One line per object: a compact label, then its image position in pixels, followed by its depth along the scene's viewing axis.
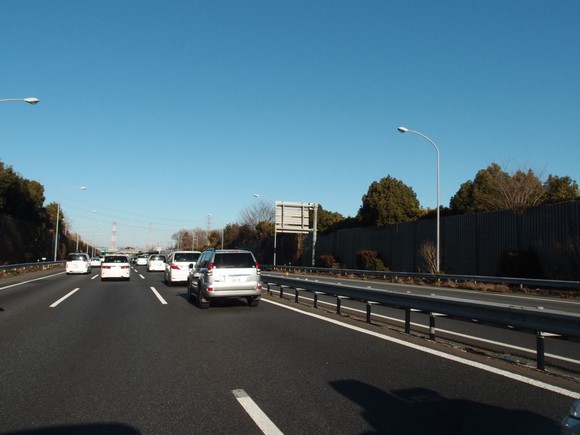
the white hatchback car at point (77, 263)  40.72
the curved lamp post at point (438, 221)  29.94
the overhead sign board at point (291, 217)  53.00
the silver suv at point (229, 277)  14.75
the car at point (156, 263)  46.38
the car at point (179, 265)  25.85
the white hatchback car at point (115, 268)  30.64
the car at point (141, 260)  72.19
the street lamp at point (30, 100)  24.14
